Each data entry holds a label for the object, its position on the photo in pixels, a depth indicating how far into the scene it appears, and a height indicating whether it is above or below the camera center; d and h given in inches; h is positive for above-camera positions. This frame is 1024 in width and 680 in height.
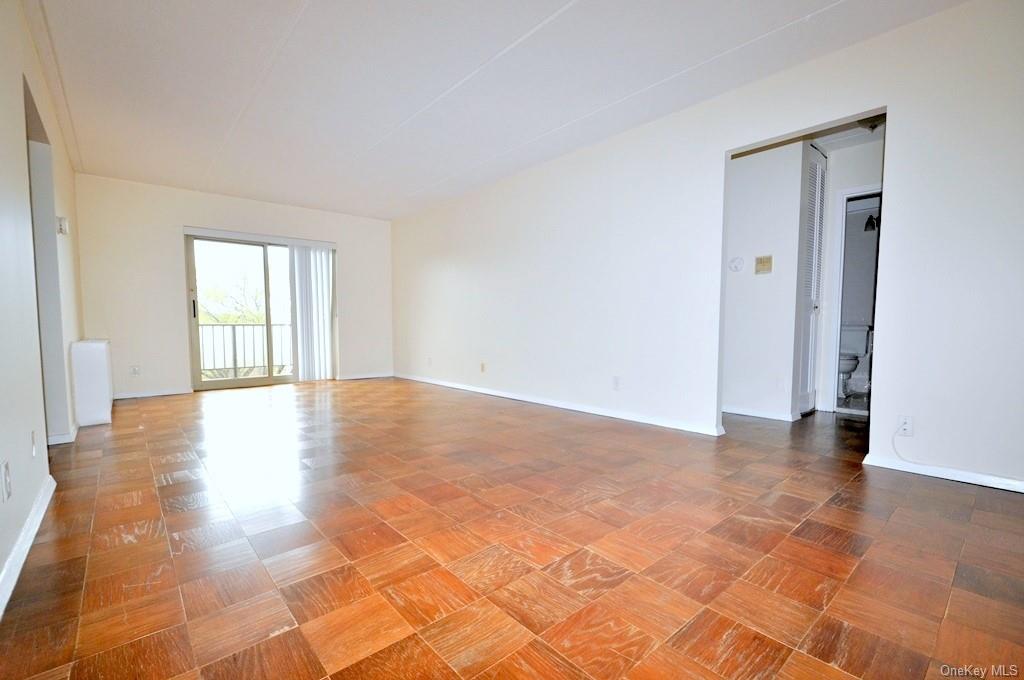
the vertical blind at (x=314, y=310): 248.8 +1.3
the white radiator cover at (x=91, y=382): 144.3 -23.1
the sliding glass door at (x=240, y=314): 223.1 -1.0
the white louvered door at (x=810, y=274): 158.4 +14.1
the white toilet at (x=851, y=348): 195.0 -17.7
